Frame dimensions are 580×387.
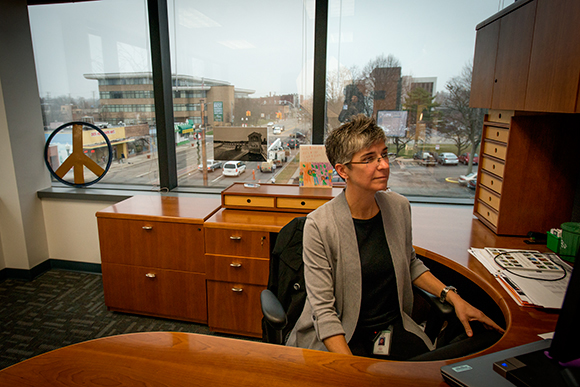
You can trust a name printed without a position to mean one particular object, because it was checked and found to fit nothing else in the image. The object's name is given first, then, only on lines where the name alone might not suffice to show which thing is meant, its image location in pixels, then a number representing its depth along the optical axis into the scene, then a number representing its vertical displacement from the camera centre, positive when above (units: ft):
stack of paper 4.05 -1.97
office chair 4.51 -2.17
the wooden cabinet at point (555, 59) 4.25 +0.78
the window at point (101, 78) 9.66 +1.11
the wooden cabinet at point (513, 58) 5.24 +0.96
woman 4.26 -1.75
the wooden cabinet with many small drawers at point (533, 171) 5.80 -0.84
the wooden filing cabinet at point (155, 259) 7.37 -2.96
